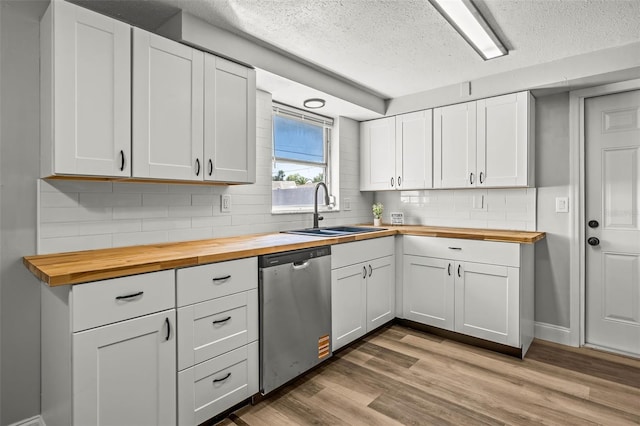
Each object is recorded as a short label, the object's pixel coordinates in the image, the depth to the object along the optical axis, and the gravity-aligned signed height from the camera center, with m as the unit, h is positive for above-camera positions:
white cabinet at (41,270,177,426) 1.49 -0.62
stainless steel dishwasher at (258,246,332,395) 2.21 -0.68
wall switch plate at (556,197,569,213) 3.14 +0.06
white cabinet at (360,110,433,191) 3.72 +0.65
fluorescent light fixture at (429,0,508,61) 2.01 +1.16
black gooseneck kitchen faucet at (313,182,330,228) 3.39 -0.01
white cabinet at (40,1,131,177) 1.72 +0.60
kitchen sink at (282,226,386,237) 3.13 -0.18
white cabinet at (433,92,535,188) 3.12 +0.63
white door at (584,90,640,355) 2.90 -0.07
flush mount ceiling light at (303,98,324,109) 3.34 +1.03
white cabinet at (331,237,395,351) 2.82 -0.65
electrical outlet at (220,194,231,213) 2.80 +0.07
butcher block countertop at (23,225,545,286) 1.51 -0.23
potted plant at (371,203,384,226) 4.08 -0.02
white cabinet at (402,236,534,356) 2.88 -0.66
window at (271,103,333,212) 3.44 +0.57
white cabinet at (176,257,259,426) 1.84 -0.69
